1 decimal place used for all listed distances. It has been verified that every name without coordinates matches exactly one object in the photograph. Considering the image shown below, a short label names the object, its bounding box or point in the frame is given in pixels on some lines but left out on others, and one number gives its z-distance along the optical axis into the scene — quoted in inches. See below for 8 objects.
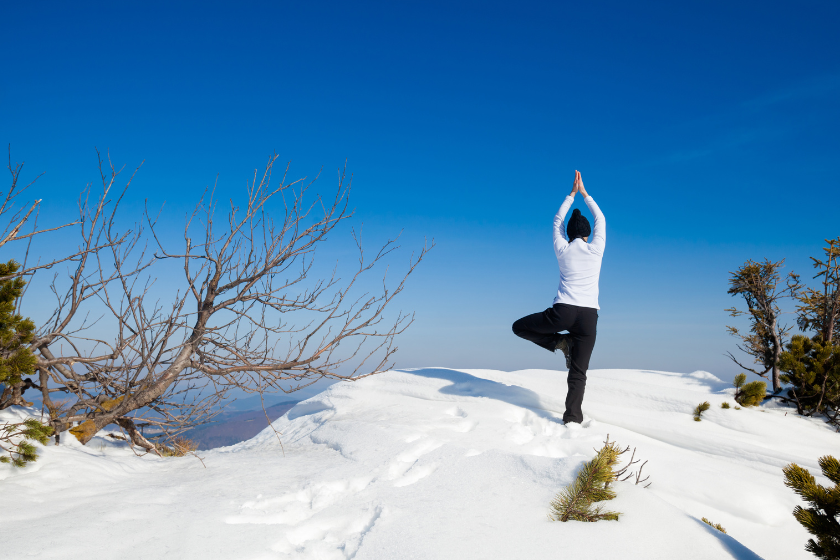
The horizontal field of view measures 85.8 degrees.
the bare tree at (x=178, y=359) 170.6
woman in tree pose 180.9
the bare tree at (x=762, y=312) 277.7
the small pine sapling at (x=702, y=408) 216.4
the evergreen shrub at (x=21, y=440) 135.1
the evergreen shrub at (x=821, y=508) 79.3
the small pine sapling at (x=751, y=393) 234.8
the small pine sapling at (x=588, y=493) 101.5
